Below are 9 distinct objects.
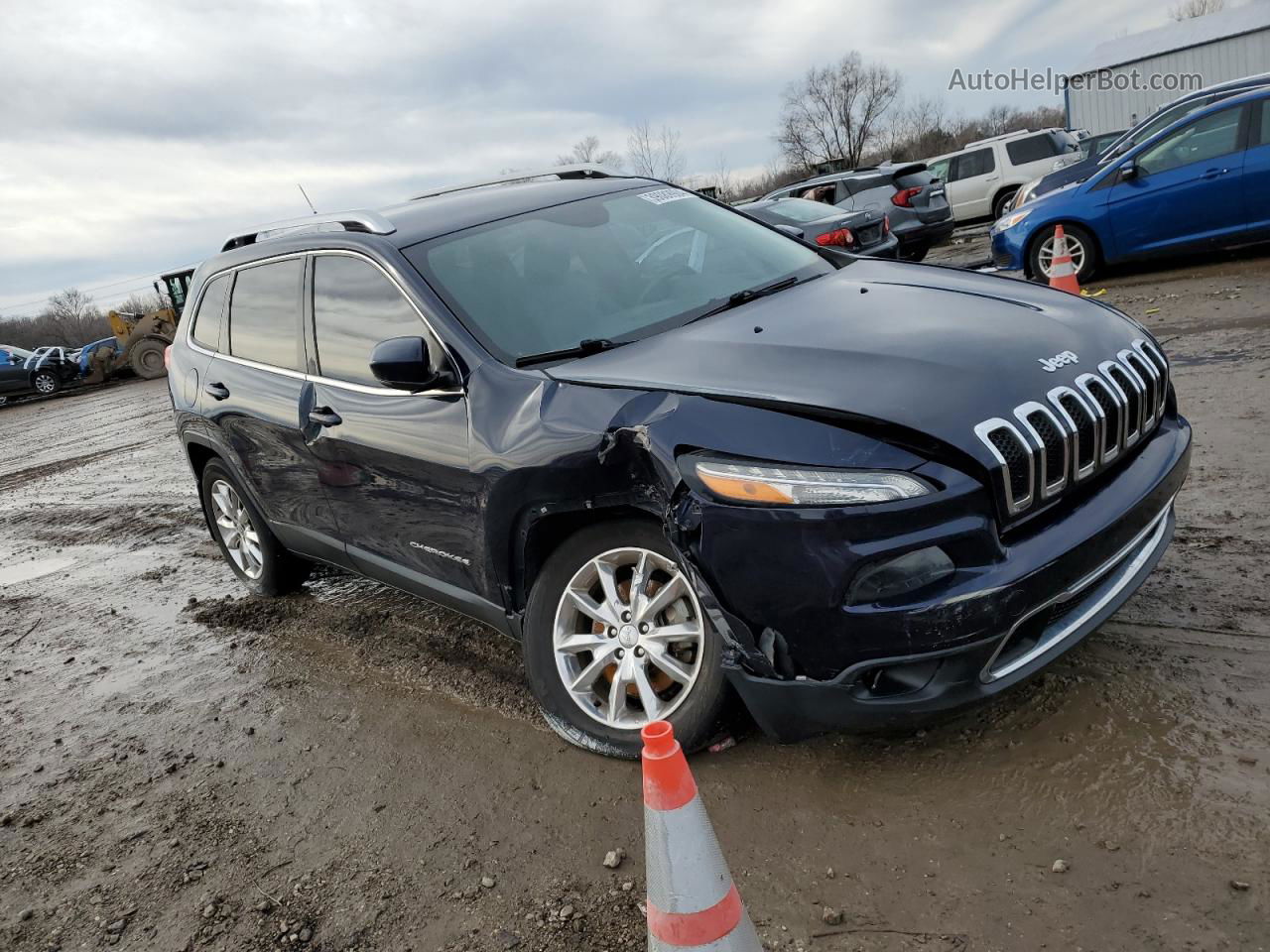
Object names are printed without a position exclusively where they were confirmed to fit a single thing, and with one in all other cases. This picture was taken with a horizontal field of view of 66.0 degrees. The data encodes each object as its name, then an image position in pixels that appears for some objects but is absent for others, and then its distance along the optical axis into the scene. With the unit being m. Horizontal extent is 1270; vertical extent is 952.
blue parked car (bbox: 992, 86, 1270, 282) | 9.07
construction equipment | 25.38
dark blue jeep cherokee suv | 2.38
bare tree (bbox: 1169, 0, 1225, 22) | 82.06
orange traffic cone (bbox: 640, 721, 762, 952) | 1.84
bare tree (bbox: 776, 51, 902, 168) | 77.69
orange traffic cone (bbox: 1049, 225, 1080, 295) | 8.61
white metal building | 33.88
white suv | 18.81
